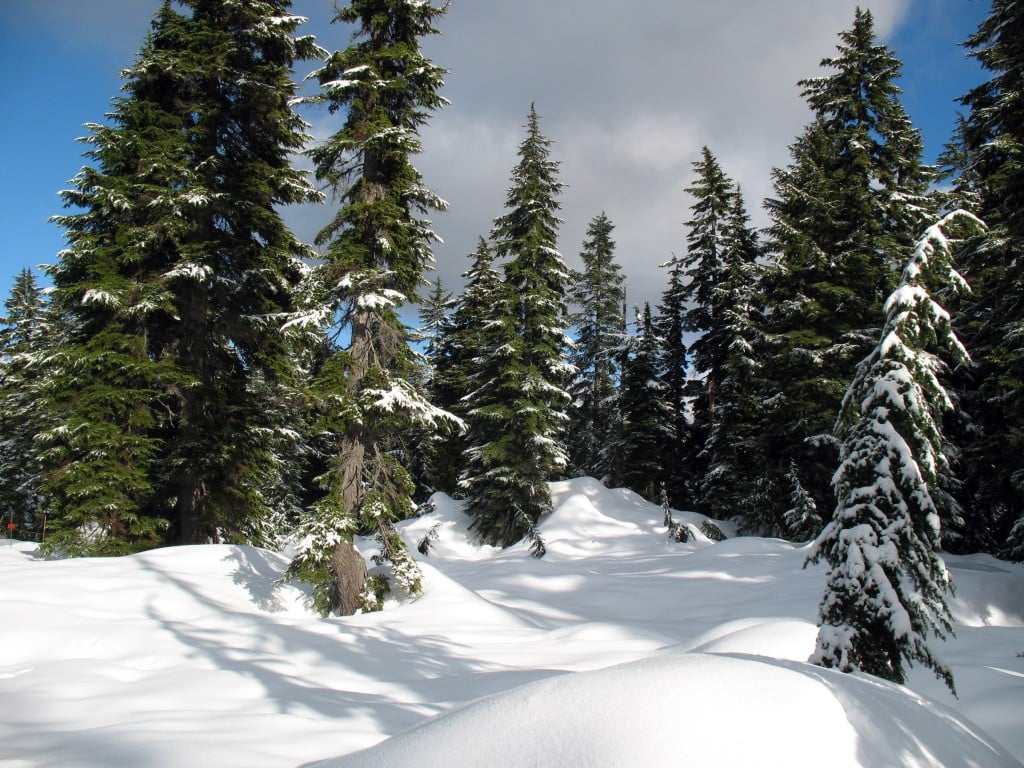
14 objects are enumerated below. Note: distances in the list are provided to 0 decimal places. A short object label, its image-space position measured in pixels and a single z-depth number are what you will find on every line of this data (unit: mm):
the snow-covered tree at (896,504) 4824
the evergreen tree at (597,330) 33219
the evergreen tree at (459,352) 28344
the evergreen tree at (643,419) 27984
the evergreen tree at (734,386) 22594
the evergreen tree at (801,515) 17250
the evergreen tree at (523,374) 21188
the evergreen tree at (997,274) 11352
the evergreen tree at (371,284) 10367
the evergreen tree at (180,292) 12523
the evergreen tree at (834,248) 17984
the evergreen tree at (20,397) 24922
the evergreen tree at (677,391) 29516
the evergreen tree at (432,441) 29203
